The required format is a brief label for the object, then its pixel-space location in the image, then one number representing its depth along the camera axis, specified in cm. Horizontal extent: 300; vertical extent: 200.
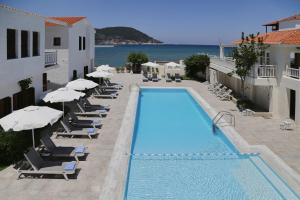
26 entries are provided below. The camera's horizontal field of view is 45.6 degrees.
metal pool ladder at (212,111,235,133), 1873
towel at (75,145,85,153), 1282
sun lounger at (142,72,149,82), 3873
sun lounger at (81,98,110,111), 2216
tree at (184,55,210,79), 3972
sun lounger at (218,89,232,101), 2739
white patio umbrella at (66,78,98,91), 2170
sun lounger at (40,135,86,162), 1279
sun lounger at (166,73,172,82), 3913
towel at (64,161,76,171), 1116
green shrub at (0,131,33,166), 1216
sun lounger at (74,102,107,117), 2055
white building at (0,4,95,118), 1602
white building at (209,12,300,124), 1984
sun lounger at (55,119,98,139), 1591
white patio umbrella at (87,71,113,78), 2886
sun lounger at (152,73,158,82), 3908
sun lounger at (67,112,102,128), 1741
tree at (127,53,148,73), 4628
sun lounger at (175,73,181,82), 3910
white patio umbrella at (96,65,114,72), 3400
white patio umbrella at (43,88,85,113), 1680
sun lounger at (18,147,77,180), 1109
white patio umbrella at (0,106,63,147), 1149
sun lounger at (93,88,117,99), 2744
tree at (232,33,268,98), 2202
